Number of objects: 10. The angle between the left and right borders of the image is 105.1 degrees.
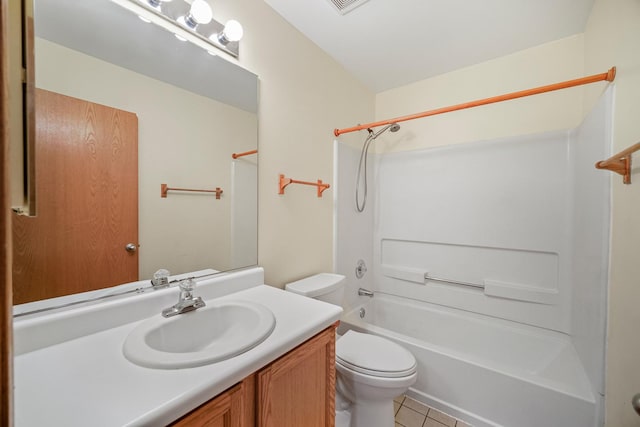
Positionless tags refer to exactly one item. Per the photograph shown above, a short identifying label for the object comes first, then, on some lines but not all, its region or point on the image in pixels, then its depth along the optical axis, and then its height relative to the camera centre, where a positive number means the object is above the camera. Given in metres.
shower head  1.93 +0.65
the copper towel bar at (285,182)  1.49 +0.17
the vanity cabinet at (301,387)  0.74 -0.61
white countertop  0.49 -0.41
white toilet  1.22 -0.83
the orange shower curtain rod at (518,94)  1.12 +0.64
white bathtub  1.22 -0.95
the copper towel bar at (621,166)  0.96 +0.18
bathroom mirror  0.77 +0.22
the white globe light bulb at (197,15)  1.04 +0.84
